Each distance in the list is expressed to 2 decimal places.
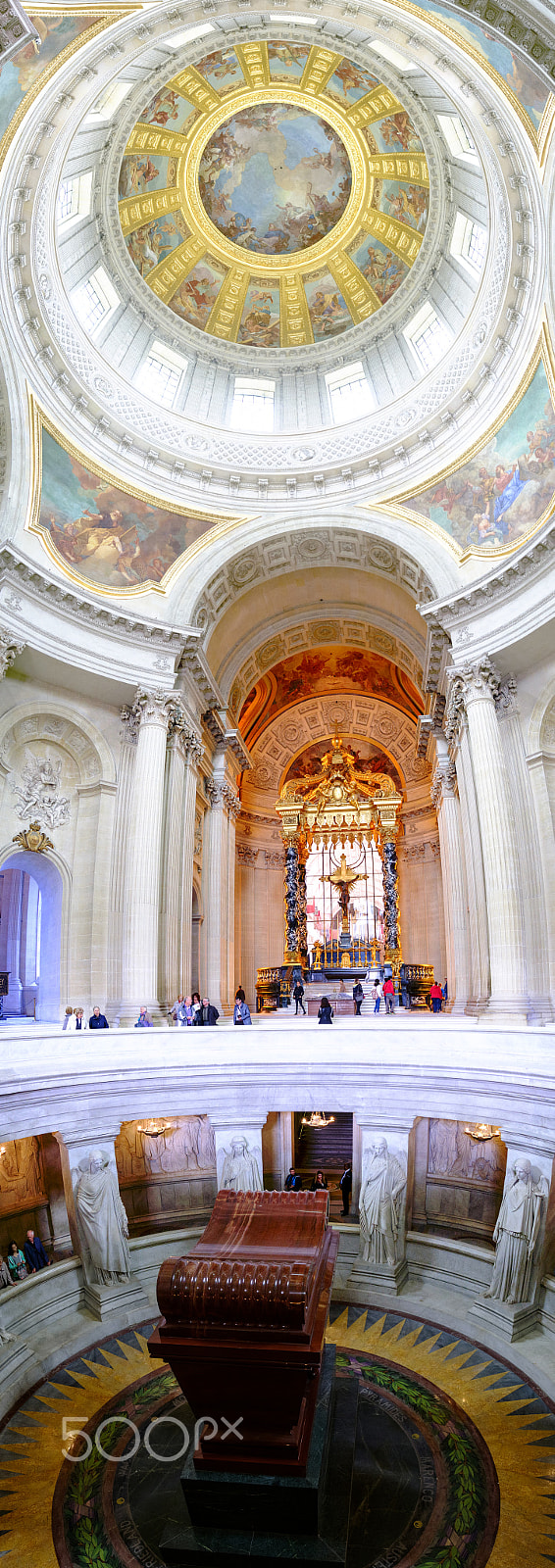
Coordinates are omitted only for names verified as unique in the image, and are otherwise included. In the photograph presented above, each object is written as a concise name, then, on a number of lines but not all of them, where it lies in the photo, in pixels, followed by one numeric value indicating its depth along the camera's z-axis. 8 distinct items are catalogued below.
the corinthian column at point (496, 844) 13.41
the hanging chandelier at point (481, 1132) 10.22
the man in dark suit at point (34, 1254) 8.91
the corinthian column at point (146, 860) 14.47
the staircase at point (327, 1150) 13.60
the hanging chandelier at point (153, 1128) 11.22
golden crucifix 25.50
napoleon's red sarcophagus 4.88
